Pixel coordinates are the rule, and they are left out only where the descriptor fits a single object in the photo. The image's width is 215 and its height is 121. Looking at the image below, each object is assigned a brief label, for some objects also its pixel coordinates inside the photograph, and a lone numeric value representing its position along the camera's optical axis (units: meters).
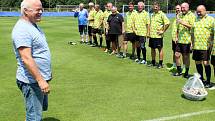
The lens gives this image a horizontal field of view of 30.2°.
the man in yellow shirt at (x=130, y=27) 14.98
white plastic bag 8.71
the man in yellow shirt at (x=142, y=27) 14.15
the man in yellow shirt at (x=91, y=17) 19.44
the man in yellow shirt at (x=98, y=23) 18.73
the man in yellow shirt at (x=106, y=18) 17.06
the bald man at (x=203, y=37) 9.87
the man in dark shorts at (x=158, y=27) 12.90
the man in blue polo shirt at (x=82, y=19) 20.17
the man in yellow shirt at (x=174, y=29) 12.01
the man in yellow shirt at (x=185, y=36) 11.34
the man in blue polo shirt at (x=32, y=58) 4.90
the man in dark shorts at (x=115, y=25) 16.16
